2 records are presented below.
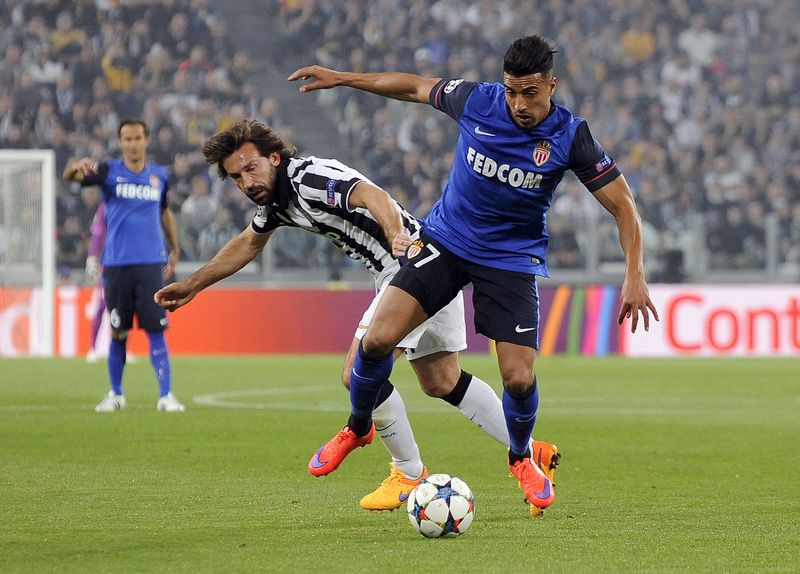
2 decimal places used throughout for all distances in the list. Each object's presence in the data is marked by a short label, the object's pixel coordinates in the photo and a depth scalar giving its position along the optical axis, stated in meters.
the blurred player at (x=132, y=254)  21.70
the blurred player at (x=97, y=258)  29.80
